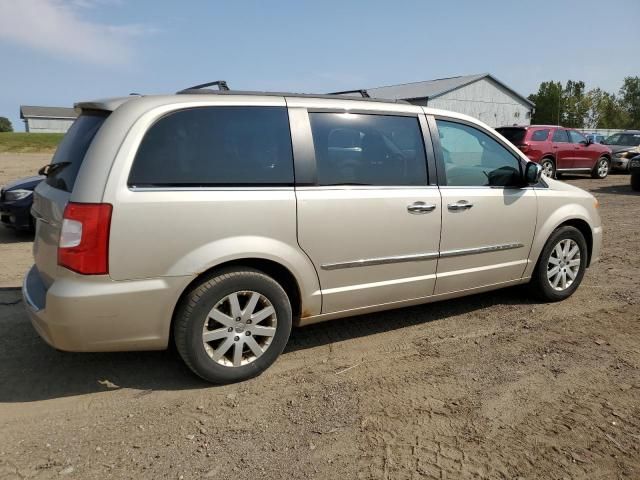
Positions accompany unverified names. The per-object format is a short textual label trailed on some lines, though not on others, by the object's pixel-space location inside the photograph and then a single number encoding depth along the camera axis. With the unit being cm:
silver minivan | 286
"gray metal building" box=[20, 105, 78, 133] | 8619
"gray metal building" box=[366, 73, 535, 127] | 3594
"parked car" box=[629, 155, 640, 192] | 1390
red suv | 1473
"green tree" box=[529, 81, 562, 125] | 7000
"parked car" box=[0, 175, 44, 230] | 701
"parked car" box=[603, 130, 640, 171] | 1875
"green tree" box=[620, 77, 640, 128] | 7932
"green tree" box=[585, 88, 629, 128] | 7294
